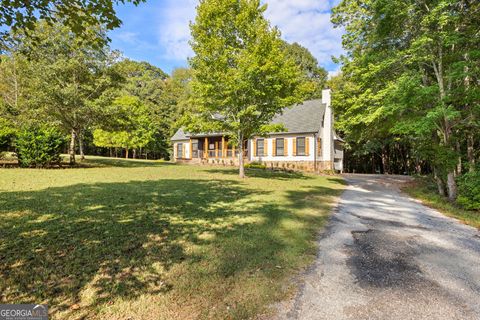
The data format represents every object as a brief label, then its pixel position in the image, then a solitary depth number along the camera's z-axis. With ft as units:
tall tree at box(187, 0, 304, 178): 42.98
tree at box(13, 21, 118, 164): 50.52
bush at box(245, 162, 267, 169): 77.30
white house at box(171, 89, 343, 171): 74.95
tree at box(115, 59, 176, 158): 138.92
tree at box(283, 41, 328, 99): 140.45
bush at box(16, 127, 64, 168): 46.37
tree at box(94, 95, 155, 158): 122.42
